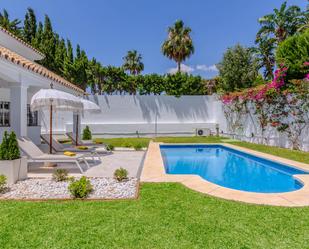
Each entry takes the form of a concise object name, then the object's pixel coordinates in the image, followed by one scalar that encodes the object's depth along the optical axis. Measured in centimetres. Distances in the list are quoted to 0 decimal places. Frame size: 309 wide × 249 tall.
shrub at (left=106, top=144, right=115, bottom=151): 1295
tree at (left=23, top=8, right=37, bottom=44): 2908
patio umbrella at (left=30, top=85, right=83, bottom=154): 790
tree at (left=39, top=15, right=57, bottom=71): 2741
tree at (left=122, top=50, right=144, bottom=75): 3425
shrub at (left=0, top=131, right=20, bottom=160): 615
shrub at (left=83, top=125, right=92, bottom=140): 1513
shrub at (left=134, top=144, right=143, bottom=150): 1334
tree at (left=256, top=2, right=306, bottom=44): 2558
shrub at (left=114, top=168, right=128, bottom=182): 672
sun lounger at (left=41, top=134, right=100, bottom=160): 1016
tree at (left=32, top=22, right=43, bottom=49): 2745
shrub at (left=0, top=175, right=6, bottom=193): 567
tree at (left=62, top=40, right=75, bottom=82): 2570
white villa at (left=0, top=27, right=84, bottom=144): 768
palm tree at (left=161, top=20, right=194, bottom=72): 2927
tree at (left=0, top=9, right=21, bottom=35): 2794
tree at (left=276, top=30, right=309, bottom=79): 1291
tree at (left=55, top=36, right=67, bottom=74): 2732
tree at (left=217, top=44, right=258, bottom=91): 2328
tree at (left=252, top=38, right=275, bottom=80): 2703
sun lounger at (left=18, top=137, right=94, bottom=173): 762
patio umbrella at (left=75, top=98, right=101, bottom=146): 1164
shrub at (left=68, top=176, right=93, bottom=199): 535
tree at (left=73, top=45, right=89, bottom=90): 2547
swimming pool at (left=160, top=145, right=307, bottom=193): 777
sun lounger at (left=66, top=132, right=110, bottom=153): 1248
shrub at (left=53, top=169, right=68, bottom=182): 671
